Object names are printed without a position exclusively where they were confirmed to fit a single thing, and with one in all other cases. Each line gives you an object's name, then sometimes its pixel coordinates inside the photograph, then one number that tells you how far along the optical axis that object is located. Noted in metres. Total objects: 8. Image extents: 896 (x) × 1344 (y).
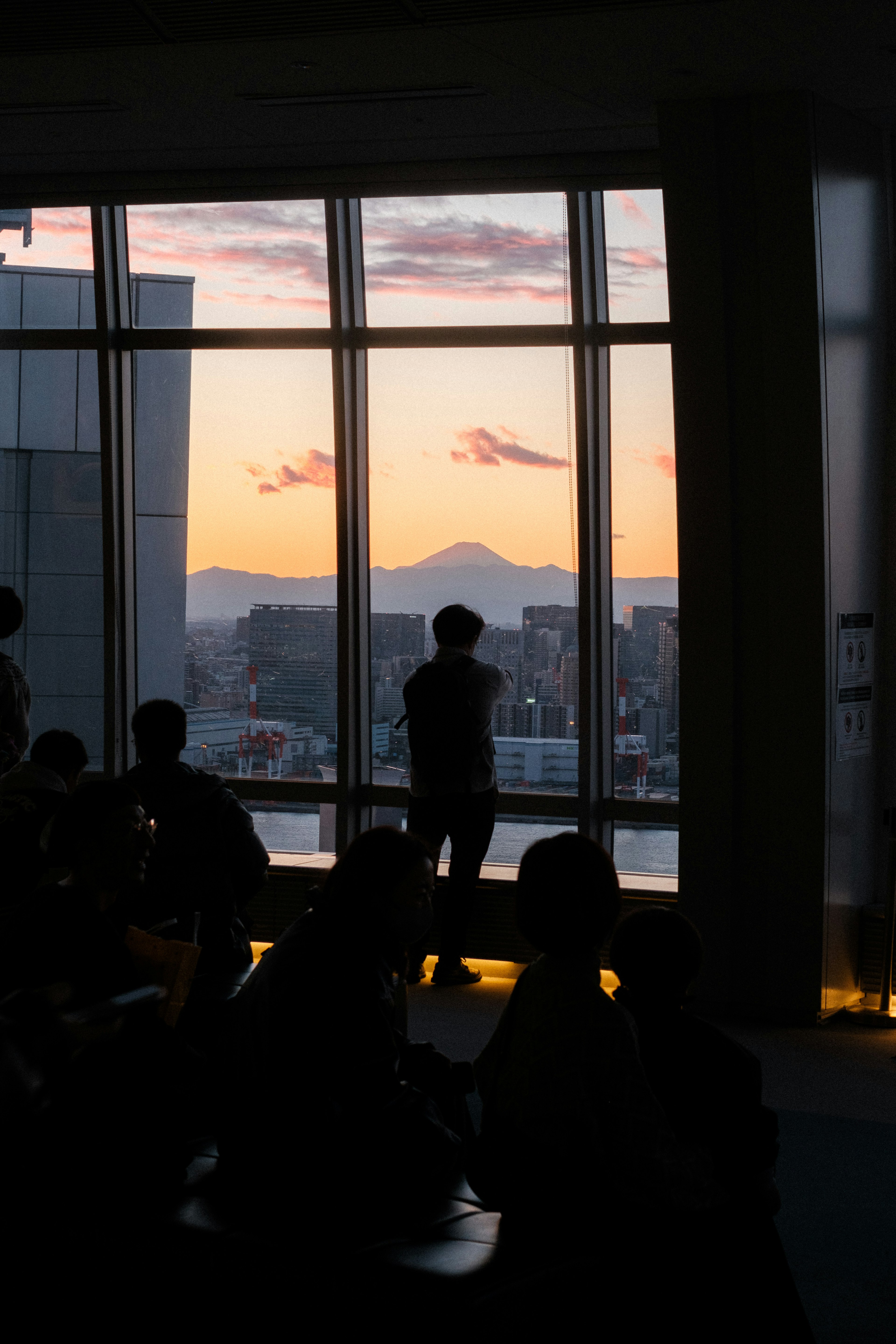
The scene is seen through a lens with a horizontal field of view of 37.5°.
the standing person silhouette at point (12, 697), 6.28
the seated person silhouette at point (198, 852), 4.65
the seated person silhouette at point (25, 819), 4.29
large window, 7.19
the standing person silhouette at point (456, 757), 6.70
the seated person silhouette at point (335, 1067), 2.69
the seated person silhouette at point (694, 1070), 2.50
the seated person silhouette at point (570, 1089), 2.41
